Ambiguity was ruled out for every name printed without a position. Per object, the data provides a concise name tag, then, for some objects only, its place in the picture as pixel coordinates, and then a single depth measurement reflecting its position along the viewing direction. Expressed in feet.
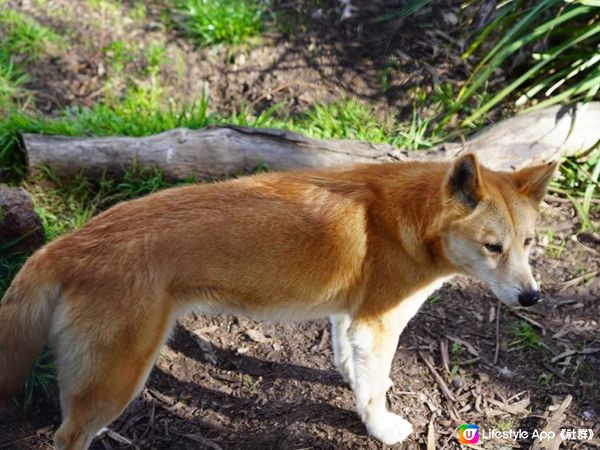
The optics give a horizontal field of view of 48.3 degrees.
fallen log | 17.38
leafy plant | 18.97
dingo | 11.06
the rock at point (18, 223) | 14.92
